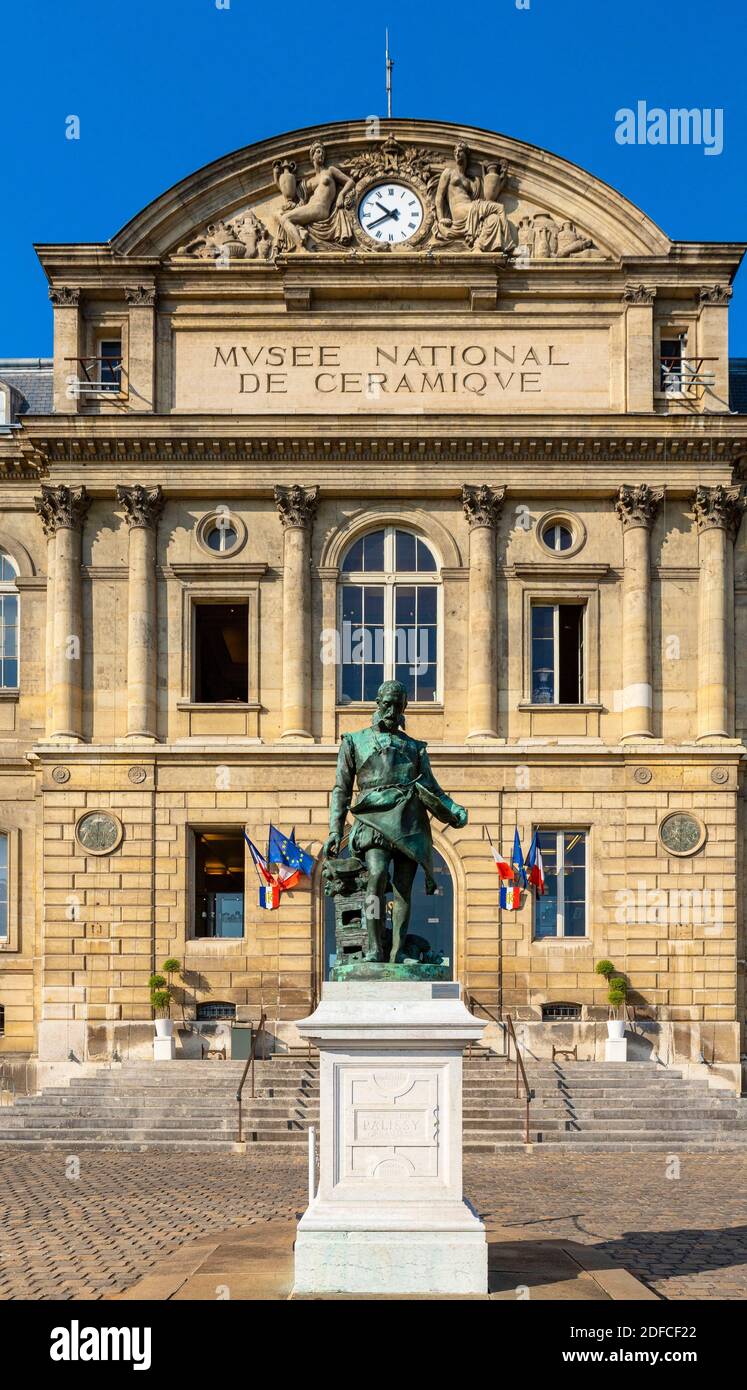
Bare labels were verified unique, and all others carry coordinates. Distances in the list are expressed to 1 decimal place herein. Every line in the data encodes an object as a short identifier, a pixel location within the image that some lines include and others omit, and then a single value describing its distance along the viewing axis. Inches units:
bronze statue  497.4
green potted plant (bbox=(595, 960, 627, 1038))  1173.7
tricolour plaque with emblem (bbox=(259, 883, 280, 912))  1203.2
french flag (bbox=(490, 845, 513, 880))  1190.3
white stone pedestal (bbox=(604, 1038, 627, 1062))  1165.1
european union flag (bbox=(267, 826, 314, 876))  1199.6
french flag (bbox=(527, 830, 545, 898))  1186.6
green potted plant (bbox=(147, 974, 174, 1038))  1180.5
